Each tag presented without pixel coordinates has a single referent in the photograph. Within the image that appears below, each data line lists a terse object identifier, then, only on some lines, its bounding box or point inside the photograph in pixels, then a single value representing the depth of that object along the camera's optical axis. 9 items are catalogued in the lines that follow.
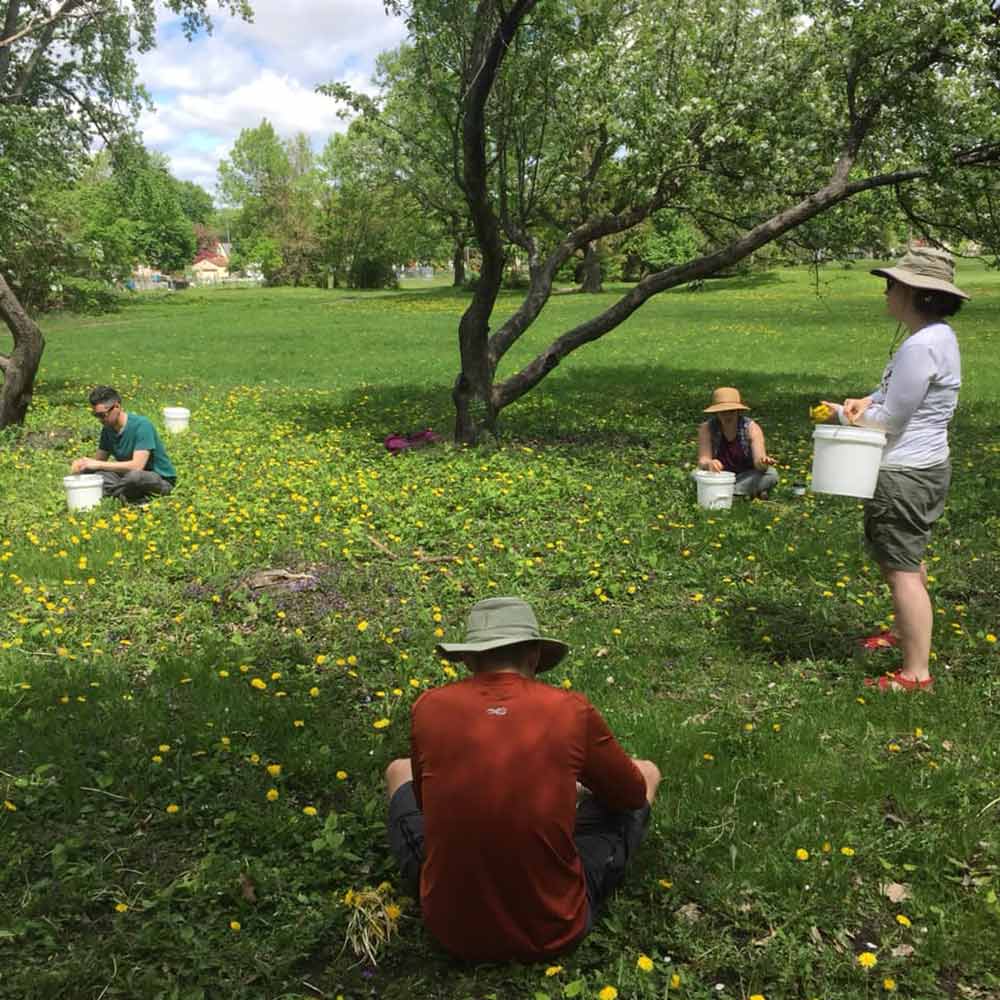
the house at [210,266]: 124.78
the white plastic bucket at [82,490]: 7.46
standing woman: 3.93
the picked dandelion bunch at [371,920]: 2.93
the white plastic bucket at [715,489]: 7.20
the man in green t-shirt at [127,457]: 7.66
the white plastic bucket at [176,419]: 11.12
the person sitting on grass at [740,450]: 7.52
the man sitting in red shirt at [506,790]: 2.50
